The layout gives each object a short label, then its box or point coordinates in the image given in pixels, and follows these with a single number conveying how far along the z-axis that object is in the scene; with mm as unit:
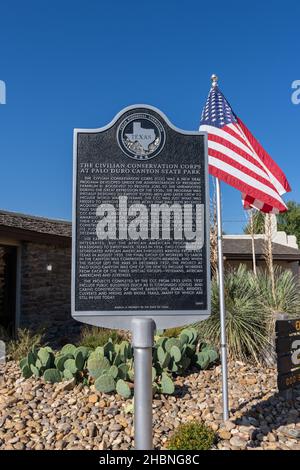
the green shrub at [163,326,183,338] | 7704
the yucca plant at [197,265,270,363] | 6918
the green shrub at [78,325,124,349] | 7418
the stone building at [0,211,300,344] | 10773
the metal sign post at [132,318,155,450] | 3410
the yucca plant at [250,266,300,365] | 6992
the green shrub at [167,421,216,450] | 4059
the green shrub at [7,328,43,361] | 7246
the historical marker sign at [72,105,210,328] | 3713
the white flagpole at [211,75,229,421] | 4742
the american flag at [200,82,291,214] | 5191
